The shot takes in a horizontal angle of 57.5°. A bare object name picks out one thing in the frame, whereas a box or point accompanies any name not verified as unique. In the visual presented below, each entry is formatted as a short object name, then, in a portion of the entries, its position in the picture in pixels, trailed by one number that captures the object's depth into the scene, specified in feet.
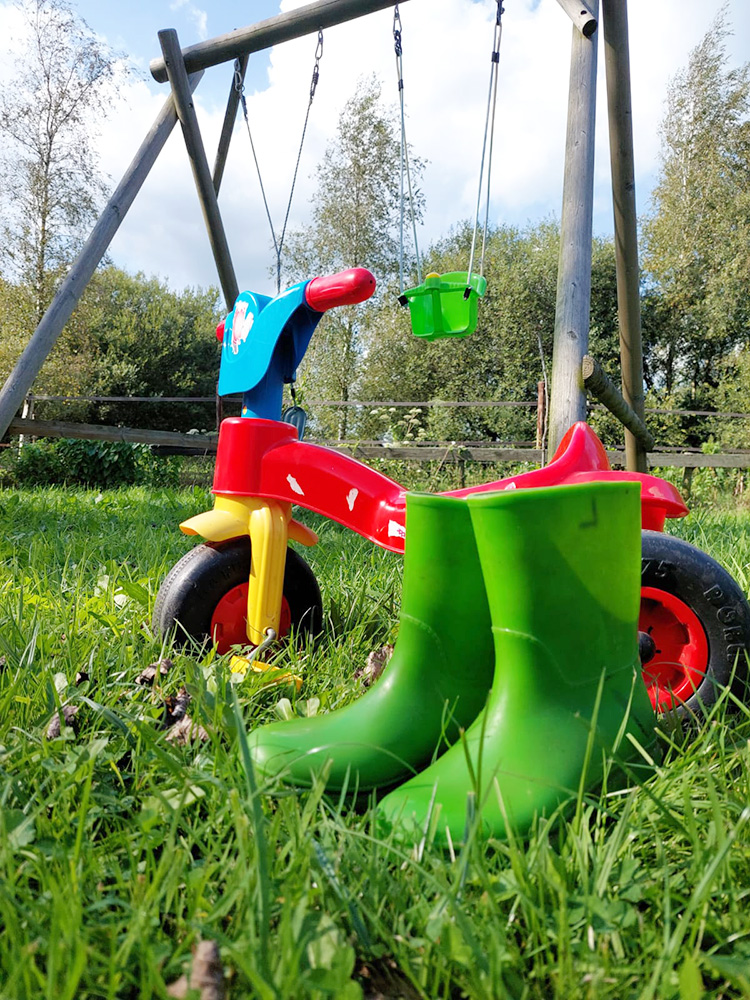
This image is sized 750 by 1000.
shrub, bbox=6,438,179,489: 21.49
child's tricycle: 3.99
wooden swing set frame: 6.08
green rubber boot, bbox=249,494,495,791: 2.63
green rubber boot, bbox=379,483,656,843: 2.35
